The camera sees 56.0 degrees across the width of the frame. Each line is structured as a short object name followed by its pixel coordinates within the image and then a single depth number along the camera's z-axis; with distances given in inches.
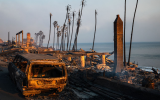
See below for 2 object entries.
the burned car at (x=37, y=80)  255.1
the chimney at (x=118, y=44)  514.9
